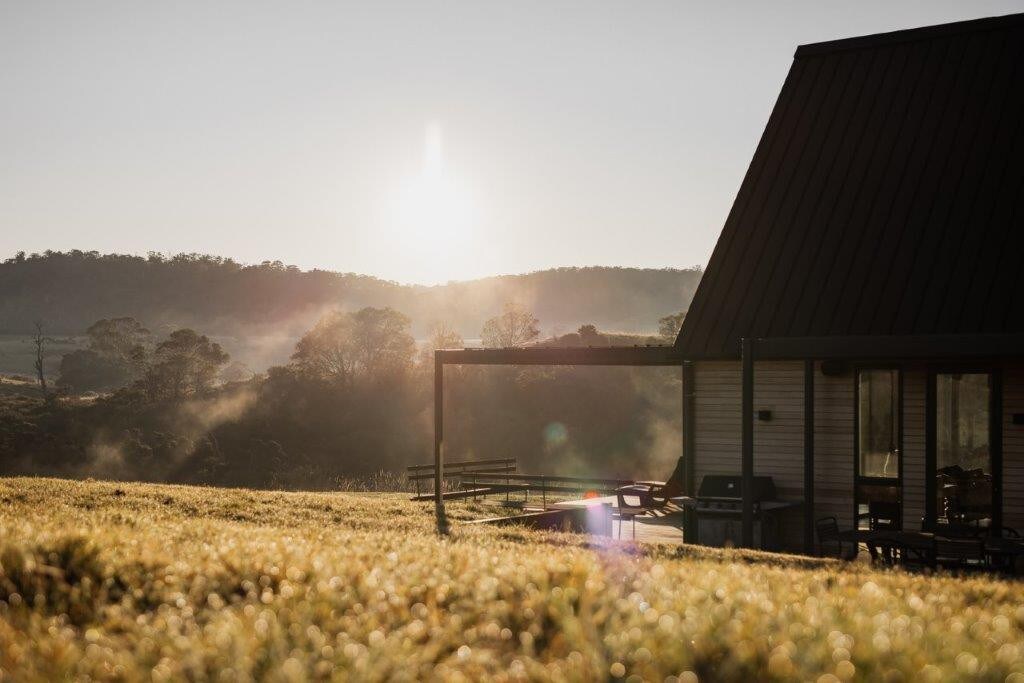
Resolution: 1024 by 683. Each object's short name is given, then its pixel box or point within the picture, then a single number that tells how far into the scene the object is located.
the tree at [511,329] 55.41
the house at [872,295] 14.83
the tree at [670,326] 57.12
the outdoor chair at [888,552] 11.84
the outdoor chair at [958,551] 11.37
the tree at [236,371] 74.75
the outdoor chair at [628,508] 16.98
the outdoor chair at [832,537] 13.17
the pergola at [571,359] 16.98
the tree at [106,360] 67.69
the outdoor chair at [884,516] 15.28
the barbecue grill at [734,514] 14.51
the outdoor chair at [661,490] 17.29
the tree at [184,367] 52.66
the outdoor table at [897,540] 11.58
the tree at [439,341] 52.50
